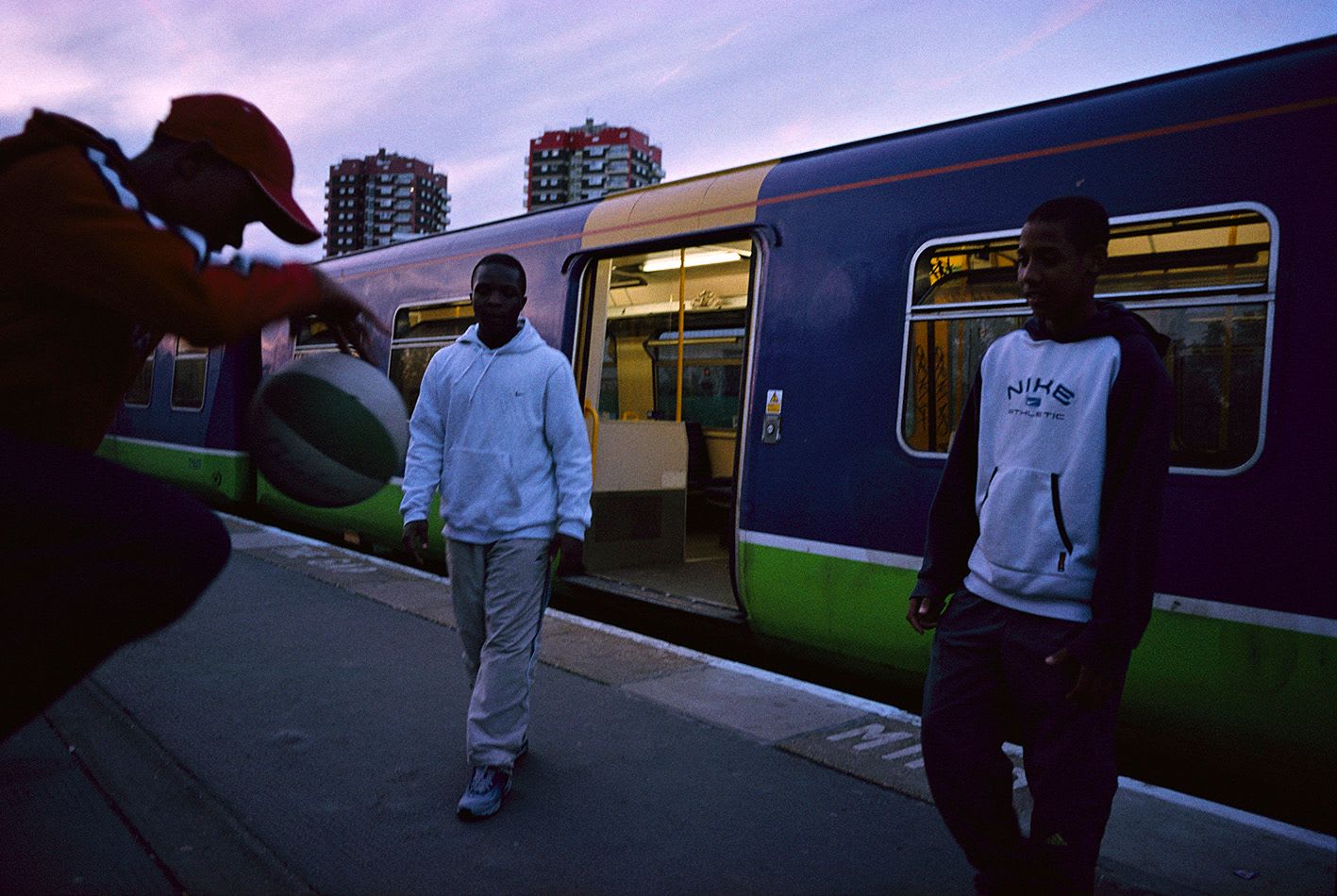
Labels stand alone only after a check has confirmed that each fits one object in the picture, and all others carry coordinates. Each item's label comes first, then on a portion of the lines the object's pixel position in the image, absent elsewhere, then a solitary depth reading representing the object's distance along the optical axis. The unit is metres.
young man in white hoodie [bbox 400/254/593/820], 3.44
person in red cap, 1.67
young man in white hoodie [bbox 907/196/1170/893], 2.12
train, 3.64
